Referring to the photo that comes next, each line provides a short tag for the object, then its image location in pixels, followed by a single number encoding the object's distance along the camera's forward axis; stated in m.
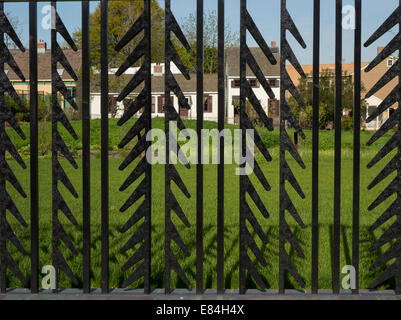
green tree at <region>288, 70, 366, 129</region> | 24.75
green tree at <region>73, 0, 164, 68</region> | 31.60
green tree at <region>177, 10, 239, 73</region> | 27.49
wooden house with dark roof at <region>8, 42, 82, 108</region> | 31.36
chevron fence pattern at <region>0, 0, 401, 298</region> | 2.97
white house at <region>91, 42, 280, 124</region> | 35.44
